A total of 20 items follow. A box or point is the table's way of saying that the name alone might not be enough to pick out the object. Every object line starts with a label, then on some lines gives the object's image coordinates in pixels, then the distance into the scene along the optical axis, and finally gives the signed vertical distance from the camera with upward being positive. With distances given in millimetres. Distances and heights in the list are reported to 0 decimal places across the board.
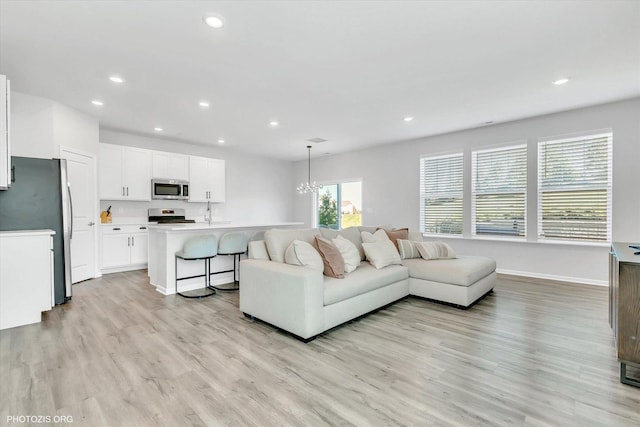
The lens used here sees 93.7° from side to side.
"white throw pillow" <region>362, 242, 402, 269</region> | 3750 -562
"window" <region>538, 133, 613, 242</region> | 4508 +320
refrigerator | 3465 +86
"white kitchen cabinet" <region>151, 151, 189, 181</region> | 6145 +973
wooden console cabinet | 1975 -715
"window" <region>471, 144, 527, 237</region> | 5219 +328
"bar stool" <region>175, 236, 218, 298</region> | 4051 -544
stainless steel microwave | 6061 +462
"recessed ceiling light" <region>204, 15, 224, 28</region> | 2368 +1534
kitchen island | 4234 -734
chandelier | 6922 +810
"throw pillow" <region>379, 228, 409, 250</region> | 4366 -359
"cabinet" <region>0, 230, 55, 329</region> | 3021 -670
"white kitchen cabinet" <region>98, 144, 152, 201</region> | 5469 +749
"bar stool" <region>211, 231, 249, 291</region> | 4387 -498
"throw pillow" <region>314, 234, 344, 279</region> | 3170 -523
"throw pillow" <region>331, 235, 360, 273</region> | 3420 -506
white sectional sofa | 2699 -814
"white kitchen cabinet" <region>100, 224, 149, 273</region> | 5426 -671
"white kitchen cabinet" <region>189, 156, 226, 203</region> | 6711 +729
